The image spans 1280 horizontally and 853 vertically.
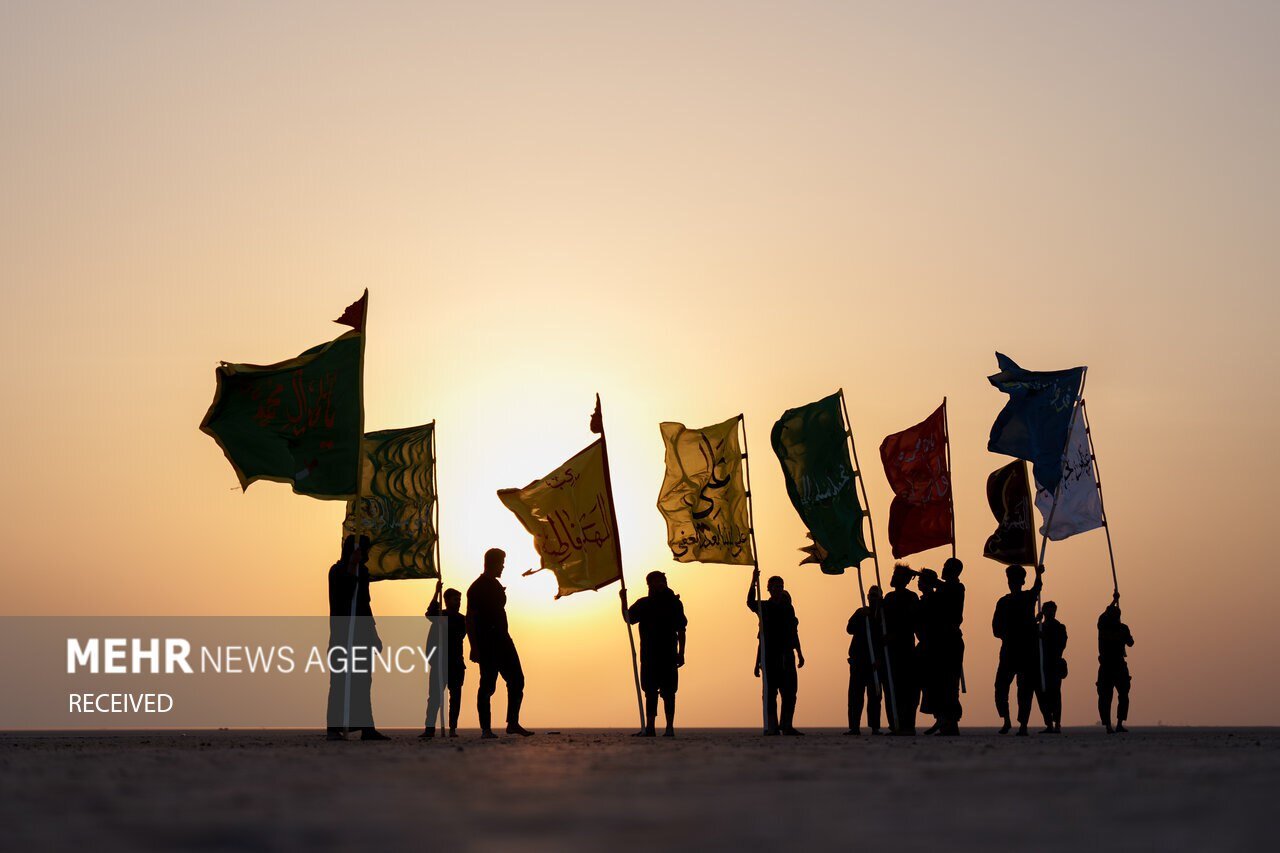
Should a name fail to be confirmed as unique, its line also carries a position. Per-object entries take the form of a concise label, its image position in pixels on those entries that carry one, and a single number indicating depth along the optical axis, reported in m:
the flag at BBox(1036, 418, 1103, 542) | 28.00
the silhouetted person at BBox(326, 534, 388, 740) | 22.08
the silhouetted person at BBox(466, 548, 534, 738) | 24.61
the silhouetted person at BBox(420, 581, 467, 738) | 27.11
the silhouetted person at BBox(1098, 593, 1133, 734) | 26.73
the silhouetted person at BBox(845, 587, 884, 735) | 26.64
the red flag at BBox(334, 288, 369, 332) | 24.38
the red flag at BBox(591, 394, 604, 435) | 28.70
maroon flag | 28.25
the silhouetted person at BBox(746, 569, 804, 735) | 26.78
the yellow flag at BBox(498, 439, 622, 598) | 27.61
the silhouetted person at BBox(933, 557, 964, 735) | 24.84
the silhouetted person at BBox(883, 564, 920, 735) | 25.62
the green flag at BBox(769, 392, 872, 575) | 28.02
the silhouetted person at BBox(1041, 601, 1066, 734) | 25.64
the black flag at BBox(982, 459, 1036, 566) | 28.41
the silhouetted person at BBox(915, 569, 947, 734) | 24.91
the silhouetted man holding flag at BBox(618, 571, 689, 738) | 26.20
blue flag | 28.34
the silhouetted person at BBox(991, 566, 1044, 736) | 25.33
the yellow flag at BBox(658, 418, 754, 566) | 28.55
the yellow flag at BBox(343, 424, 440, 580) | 31.25
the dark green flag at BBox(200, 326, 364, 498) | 23.17
